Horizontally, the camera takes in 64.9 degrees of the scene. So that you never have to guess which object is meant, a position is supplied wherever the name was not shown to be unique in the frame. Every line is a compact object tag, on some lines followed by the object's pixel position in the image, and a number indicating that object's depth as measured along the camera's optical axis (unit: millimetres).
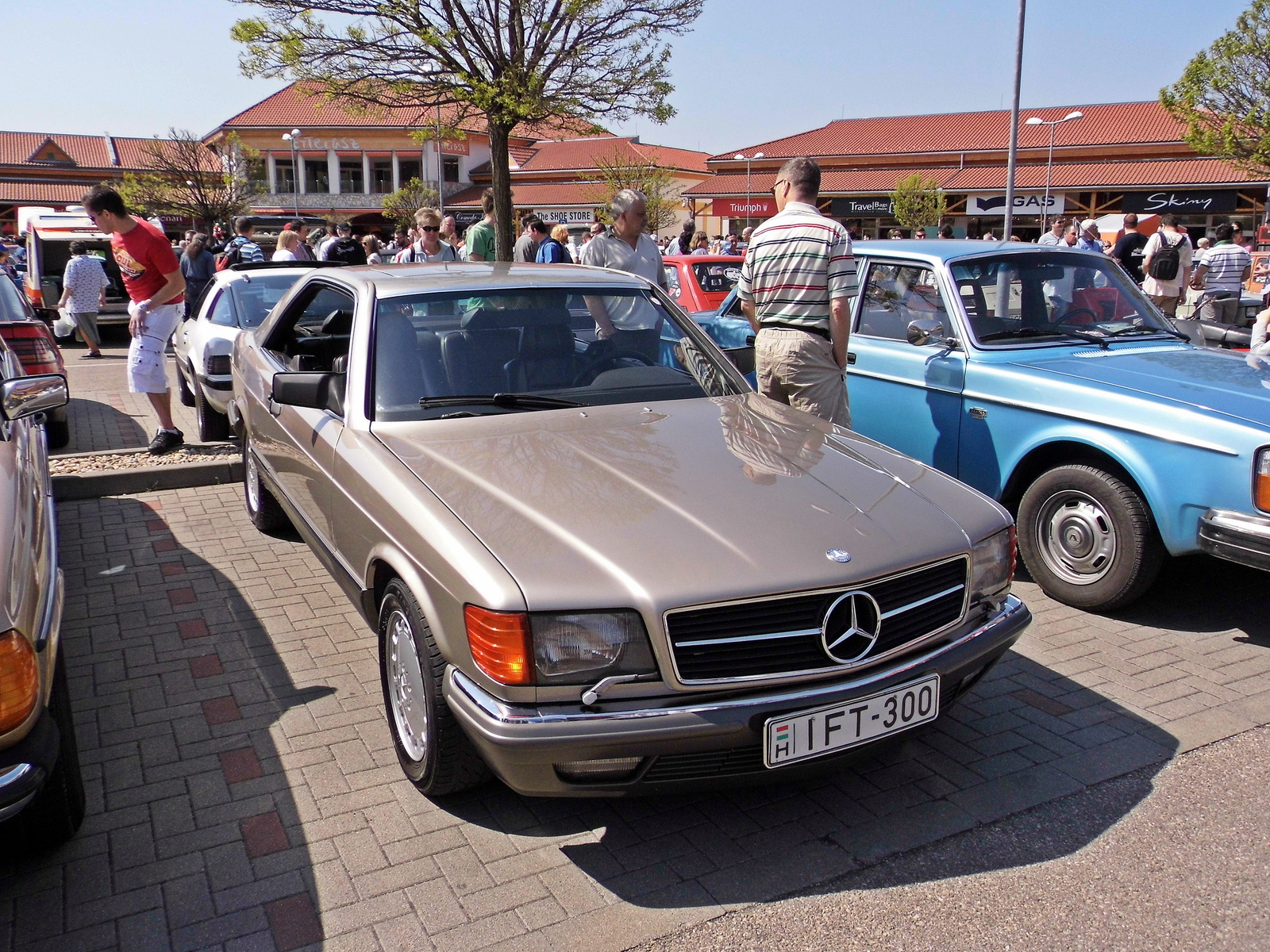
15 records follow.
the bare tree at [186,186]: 43469
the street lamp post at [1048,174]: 31628
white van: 16656
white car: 7598
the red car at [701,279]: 10641
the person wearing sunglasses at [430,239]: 10836
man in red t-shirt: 7141
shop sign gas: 37719
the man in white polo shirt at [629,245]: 6504
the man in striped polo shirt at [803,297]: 4922
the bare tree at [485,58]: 13773
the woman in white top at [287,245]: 11570
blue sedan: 4273
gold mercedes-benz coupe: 2596
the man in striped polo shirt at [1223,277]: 12344
